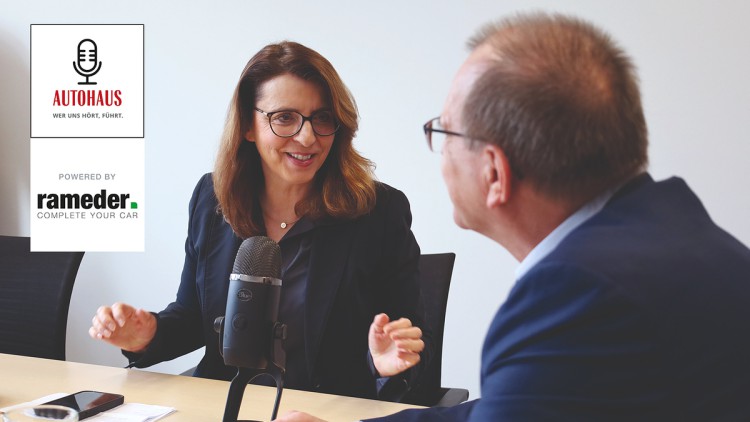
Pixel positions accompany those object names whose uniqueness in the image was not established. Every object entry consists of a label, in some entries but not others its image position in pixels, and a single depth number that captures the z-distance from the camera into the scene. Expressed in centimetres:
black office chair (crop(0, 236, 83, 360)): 266
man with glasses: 100
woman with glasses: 217
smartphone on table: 173
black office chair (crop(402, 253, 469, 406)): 221
